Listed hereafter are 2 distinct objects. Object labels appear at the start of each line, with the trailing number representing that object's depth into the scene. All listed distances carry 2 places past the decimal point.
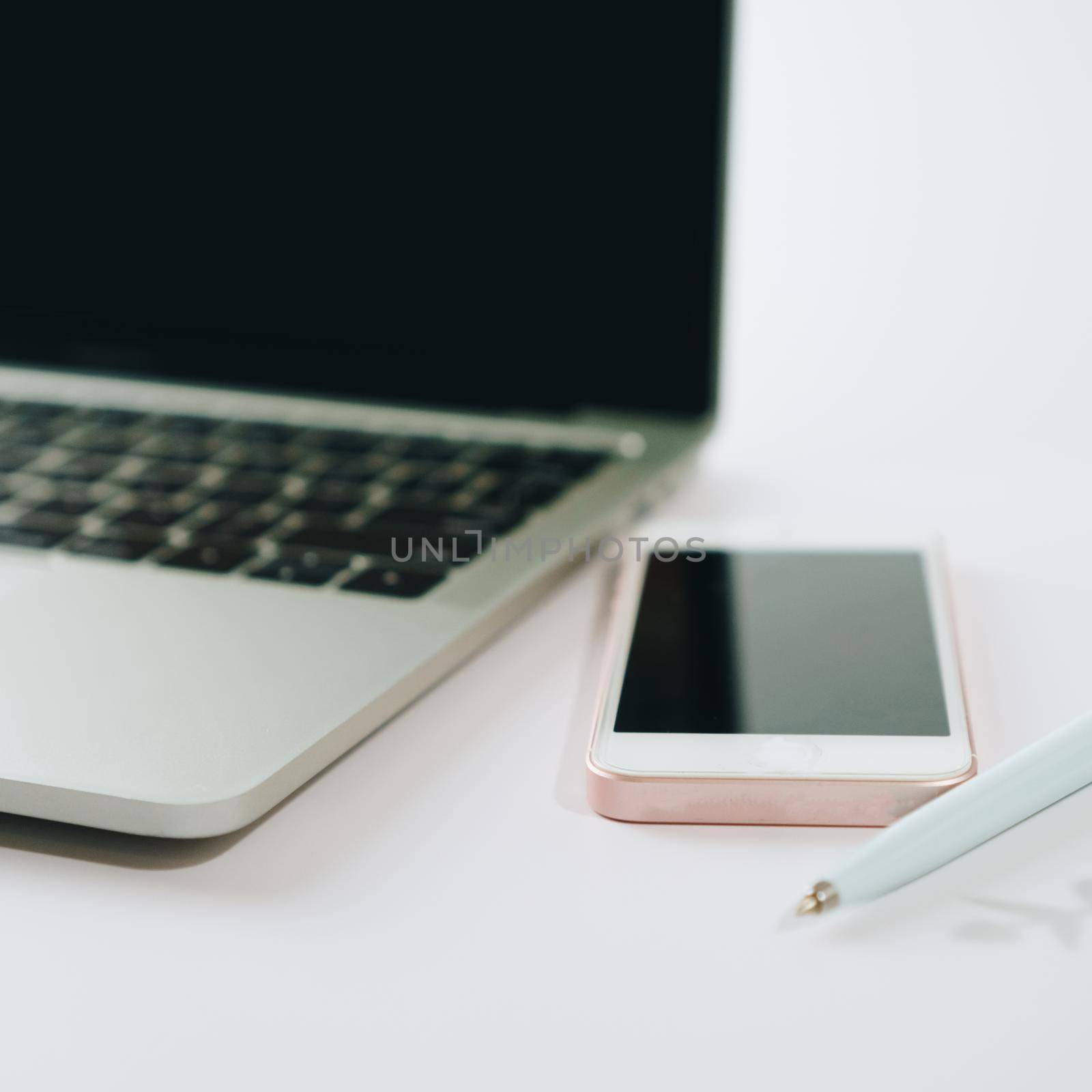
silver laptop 0.42
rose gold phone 0.30
